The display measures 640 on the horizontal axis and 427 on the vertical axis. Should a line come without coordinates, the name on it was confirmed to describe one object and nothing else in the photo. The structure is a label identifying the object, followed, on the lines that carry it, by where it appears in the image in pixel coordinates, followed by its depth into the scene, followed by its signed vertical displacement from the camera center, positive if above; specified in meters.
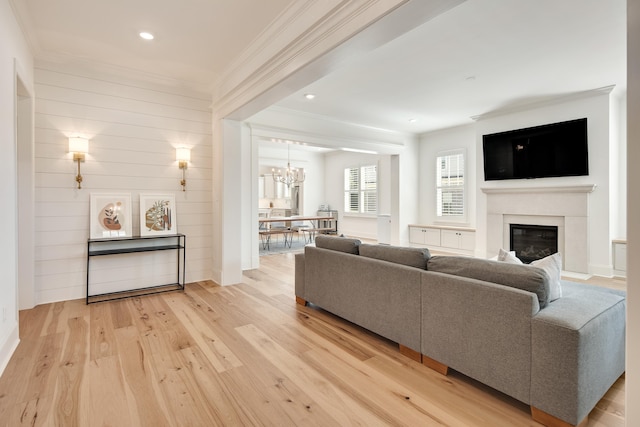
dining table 7.91 -0.38
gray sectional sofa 1.65 -0.68
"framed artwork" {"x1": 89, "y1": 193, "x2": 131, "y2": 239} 3.86 +0.00
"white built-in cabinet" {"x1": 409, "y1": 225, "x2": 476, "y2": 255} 6.75 -0.54
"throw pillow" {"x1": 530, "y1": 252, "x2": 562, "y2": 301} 2.01 -0.39
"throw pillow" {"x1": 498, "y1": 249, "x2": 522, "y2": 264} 2.52 -0.35
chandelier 8.77 +1.09
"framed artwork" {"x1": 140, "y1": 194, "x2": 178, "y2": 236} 4.18 +0.01
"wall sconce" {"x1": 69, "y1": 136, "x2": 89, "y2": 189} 3.64 +0.77
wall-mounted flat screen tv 5.03 +1.06
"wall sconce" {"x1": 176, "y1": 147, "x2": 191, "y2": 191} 4.37 +0.79
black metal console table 3.81 -0.43
